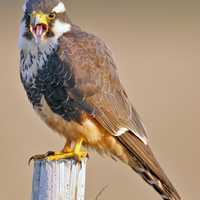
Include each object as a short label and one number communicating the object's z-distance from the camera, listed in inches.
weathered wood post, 442.6
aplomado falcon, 518.0
